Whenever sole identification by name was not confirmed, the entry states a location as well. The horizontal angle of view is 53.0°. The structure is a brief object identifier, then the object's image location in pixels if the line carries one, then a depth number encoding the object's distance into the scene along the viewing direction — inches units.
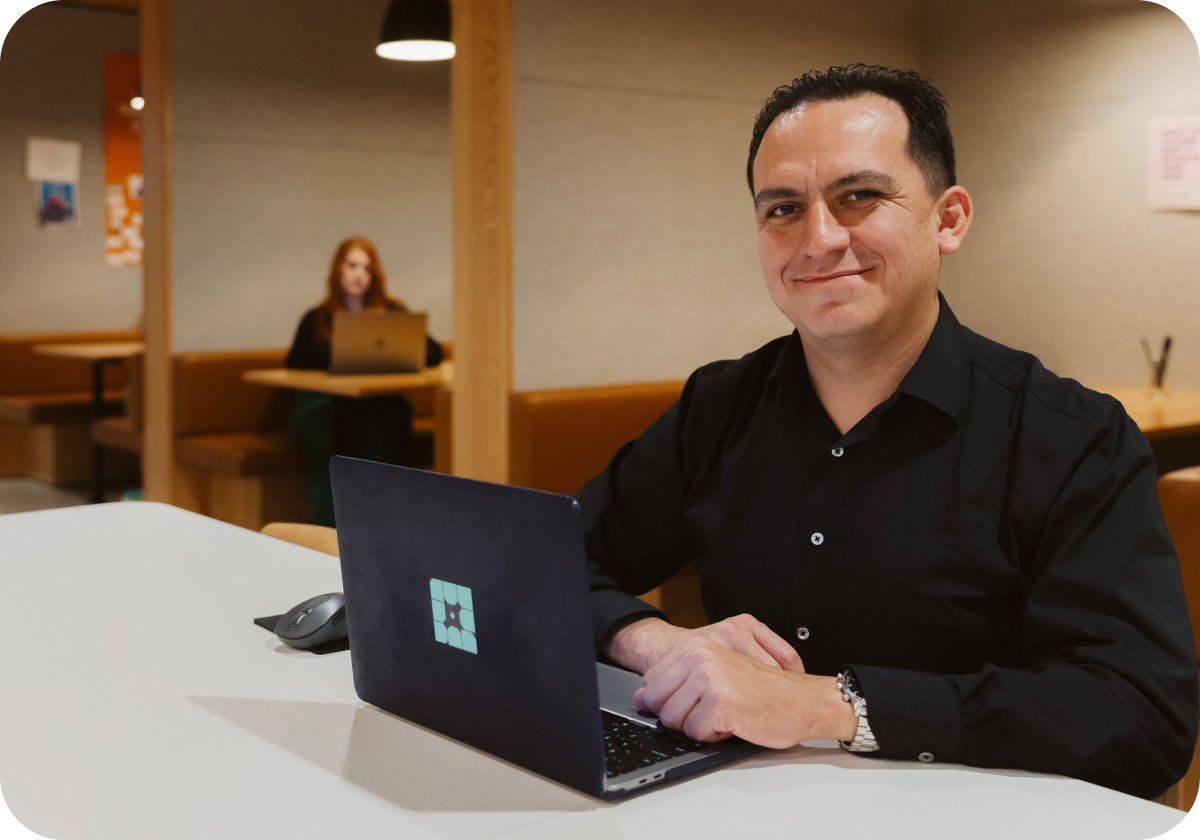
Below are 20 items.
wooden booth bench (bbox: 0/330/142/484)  305.9
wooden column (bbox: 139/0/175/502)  234.5
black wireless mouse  65.6
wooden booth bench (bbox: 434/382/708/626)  153.3
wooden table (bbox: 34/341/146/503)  273.6
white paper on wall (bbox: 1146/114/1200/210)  199.0
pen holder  190.4
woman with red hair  223.6
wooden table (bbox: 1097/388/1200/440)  160.8
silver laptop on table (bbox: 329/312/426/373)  212.4
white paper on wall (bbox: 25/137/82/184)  333.7
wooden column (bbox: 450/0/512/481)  152.5
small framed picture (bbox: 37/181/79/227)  337.4
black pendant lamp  212.2
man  50.5
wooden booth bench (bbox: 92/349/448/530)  227.0
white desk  43.6
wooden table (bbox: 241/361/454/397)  203.5
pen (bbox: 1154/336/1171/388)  189.7
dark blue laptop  43.6
